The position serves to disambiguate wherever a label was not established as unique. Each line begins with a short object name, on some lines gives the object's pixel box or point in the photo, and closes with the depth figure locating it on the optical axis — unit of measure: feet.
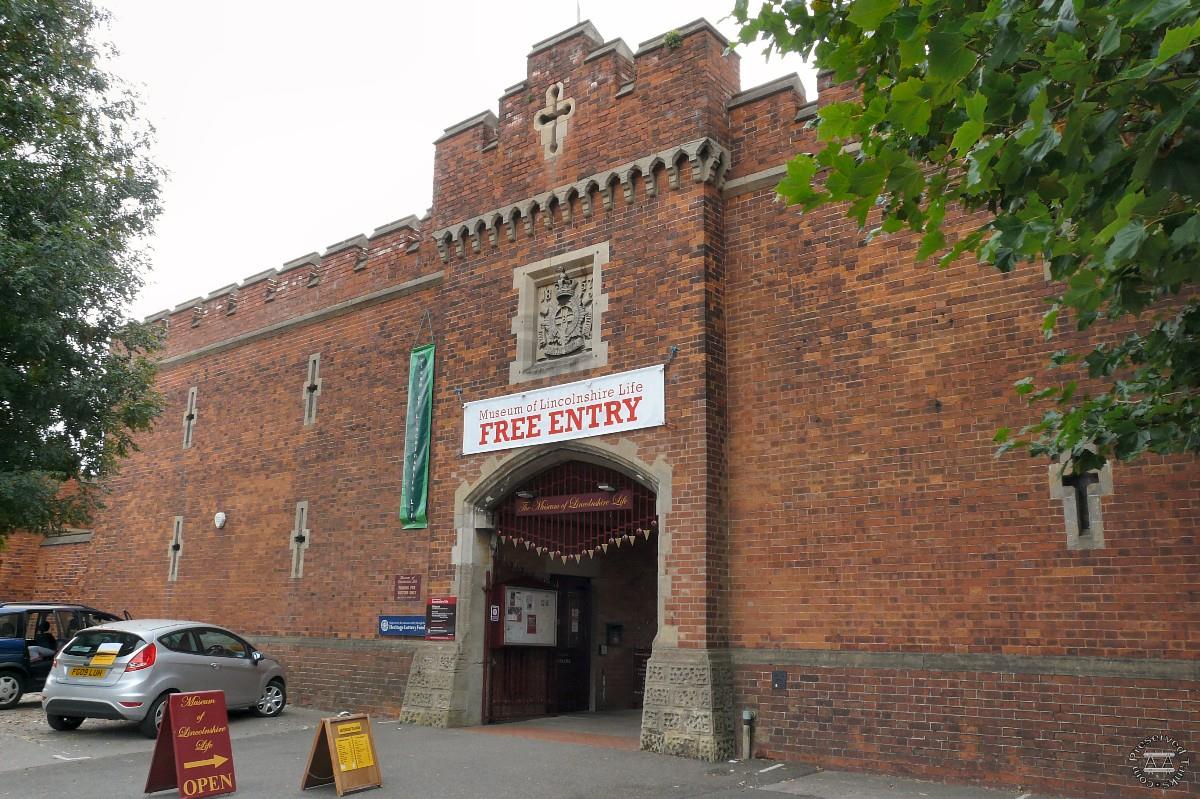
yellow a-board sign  27.78
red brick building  28.91
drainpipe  33.76
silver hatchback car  37.24
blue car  45.85
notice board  45.39
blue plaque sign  45.68
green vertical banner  47.03
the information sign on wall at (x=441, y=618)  43.16
